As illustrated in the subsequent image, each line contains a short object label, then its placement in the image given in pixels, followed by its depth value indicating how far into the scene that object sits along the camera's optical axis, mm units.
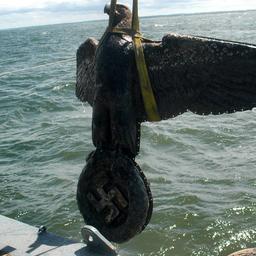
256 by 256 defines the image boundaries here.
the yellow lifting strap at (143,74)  2768
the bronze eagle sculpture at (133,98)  2598
